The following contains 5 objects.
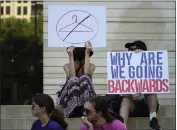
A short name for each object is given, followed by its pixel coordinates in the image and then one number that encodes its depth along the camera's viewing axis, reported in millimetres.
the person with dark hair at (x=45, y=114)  7500
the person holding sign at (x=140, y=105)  11367
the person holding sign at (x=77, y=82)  11641
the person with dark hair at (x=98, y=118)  7102
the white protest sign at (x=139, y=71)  11570
